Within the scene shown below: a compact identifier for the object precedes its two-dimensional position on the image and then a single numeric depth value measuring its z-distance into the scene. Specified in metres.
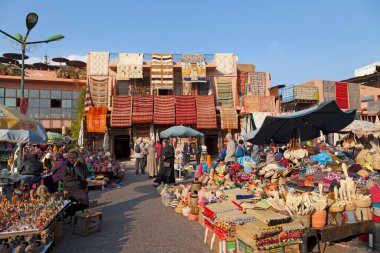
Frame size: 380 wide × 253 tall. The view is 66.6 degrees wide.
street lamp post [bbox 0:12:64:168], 8.09
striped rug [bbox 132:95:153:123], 19.47
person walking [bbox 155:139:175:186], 9.53
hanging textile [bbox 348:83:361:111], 23.84
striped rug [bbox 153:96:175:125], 19.59
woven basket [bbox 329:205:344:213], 4.04
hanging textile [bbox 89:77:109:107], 20.19
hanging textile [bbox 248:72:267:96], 22.06
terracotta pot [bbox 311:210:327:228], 3.88
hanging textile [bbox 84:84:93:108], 19.86
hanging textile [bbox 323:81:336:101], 22.69
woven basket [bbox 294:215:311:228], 3.81
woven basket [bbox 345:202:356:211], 4.16
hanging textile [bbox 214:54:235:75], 21.62
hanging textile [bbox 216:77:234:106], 21.20
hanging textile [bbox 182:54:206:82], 20.81
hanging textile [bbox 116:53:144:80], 20.27
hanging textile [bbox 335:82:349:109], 23.31
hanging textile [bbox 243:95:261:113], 20.72
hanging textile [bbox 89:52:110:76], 20.59
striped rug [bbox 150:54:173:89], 20.55
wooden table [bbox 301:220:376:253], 3.70
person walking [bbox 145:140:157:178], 11.45
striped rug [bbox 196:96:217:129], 20.11
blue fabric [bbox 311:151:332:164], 7.88
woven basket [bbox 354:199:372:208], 4.24
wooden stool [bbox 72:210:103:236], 4.92
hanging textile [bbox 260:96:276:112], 20.80
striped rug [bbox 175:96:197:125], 20.02
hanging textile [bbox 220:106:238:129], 20.39
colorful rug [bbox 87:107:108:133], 19.14
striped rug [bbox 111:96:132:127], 19.31
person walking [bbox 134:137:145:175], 13.10
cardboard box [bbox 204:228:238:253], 3.86
